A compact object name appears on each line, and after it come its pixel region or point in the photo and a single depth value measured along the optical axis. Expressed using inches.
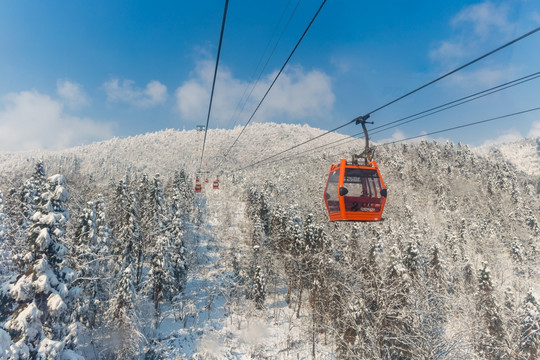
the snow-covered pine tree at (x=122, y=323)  987.3
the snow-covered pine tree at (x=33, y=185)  1114.4
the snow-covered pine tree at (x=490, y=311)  1121.4
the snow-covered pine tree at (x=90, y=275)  853.7
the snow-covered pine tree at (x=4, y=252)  485.7
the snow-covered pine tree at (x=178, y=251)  1568.5
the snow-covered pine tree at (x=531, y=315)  1135.5
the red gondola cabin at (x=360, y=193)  433.1
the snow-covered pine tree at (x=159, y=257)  1386.6
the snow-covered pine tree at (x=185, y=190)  2747.8
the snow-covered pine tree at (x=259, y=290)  1747.0
